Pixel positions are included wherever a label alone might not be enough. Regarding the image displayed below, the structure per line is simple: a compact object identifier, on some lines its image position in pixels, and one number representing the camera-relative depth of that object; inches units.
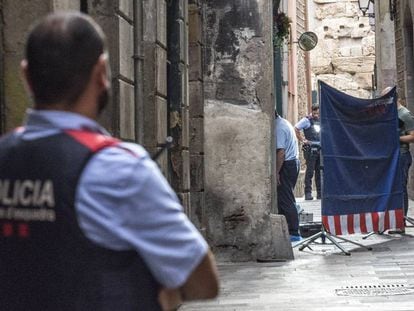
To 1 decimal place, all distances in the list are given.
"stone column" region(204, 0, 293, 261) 400.2
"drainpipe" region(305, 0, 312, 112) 1339.8
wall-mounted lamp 835.4
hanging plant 512.1
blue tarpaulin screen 443.8
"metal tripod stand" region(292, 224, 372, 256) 430.9
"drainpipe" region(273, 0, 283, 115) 567.3
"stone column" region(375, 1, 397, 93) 949.0
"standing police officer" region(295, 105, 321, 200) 737.0
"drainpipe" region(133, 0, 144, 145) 279.1
